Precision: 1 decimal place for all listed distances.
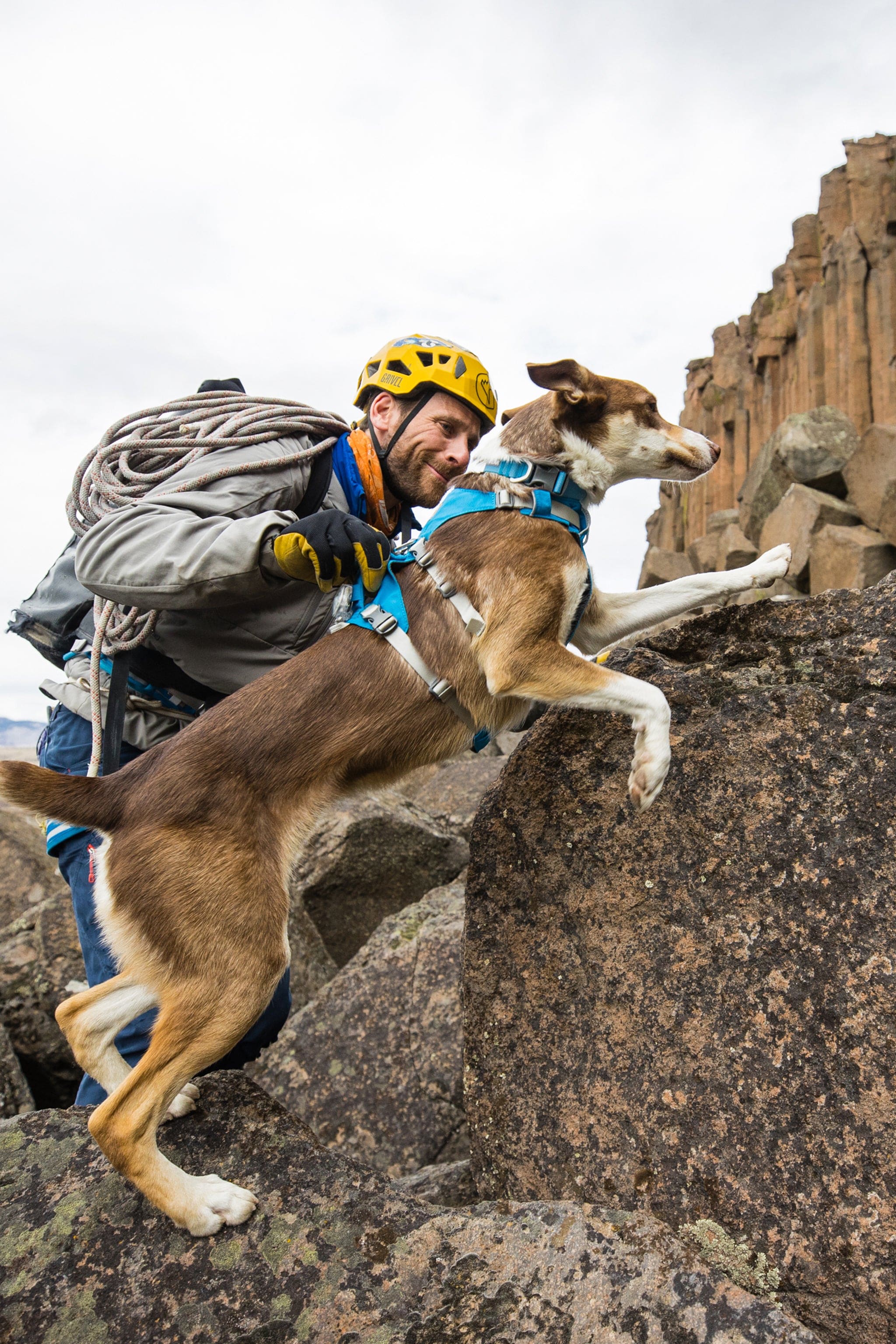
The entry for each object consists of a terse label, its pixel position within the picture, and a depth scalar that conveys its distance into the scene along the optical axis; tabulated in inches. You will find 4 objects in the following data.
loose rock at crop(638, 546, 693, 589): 1013.2
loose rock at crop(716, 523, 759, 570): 811.4
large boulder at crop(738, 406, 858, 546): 682.8
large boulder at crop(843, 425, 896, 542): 589.9
